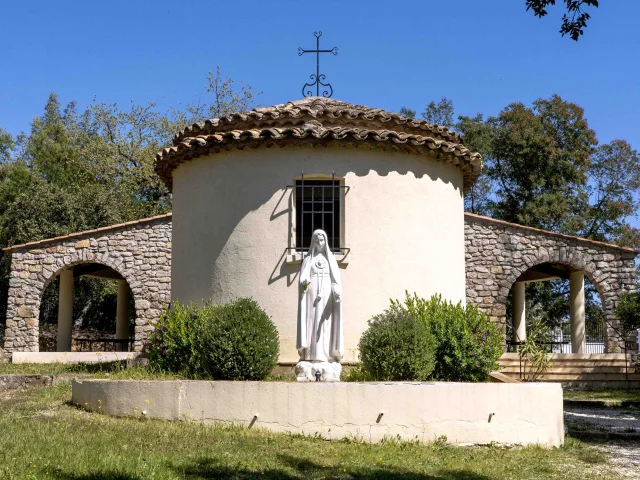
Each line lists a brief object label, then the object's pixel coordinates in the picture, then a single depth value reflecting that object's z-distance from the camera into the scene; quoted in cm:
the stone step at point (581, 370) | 1861
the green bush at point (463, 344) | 1075
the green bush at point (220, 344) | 1026
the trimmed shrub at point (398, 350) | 1020
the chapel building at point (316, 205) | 1215
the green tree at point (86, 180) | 2922
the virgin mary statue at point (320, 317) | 1049
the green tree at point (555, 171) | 3048
